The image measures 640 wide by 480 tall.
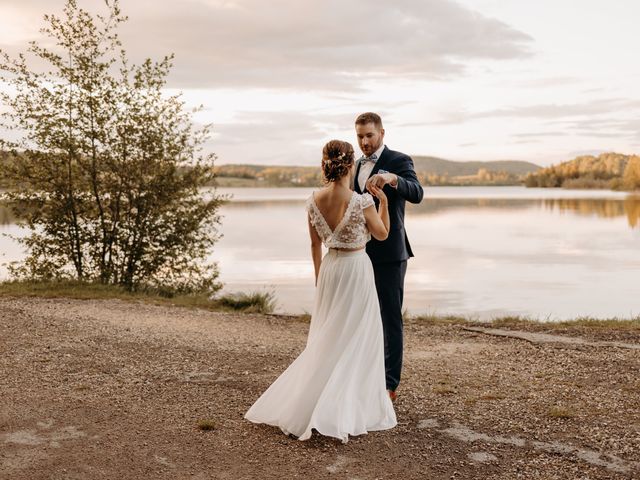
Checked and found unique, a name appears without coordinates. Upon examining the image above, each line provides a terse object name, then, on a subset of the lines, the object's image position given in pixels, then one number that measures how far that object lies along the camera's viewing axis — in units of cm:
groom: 586
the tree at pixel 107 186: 1455
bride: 543
